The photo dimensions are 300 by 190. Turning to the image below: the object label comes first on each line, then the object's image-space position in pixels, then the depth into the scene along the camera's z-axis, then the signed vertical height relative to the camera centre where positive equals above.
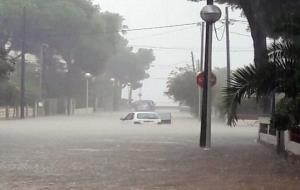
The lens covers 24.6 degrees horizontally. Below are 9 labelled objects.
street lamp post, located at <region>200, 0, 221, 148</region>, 20.69 +0.56
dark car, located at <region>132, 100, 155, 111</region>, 102.31 +1.55
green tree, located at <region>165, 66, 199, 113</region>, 70.88 +2.93
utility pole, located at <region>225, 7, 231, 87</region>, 57.41 +6.60
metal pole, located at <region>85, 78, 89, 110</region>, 88.19 +3.12
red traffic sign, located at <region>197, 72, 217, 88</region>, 26.13 +1.43
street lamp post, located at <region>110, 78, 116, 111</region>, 120.31 +3.41
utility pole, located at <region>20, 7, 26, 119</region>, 58.25 +3.12
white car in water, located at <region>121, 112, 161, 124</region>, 44.28 -0.13
